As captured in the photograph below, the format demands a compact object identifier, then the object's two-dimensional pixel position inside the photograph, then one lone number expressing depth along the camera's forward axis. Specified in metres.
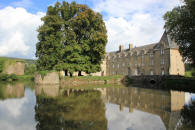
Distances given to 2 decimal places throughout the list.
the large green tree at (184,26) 16.47
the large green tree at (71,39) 28.67
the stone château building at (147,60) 38.91
